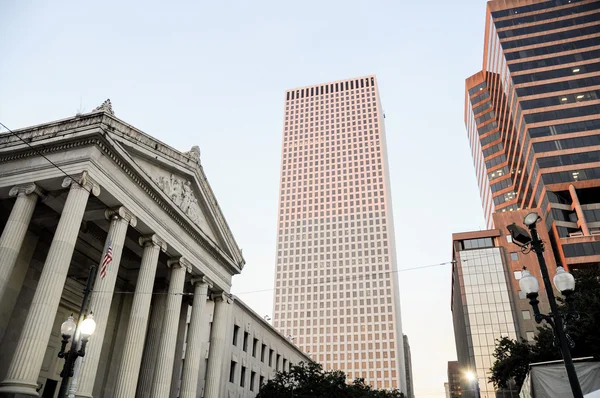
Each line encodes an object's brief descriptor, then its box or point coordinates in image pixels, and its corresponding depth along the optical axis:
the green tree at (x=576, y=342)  28.46
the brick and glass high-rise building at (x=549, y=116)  82.19
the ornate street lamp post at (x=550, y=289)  10.98
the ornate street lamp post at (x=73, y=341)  13.67
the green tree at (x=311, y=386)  48.66
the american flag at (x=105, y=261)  22.56
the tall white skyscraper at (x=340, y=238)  136.00
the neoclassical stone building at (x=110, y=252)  22.41
